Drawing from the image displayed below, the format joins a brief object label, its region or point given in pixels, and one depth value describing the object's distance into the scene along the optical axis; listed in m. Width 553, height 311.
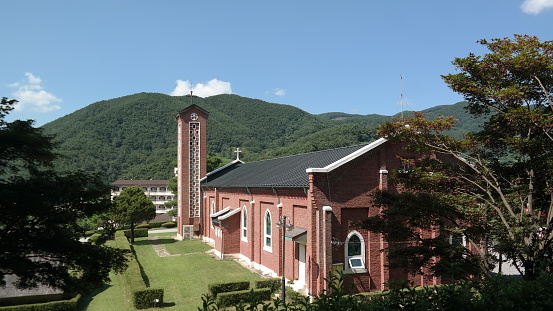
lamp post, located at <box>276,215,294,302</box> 16.14
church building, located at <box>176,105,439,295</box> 17.78
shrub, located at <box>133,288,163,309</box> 17.11
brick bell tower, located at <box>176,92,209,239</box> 39.44
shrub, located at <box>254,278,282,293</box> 18.41
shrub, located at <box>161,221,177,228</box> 57.25
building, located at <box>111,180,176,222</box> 100.19
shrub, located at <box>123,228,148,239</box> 43.19
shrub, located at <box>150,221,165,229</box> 56.89
